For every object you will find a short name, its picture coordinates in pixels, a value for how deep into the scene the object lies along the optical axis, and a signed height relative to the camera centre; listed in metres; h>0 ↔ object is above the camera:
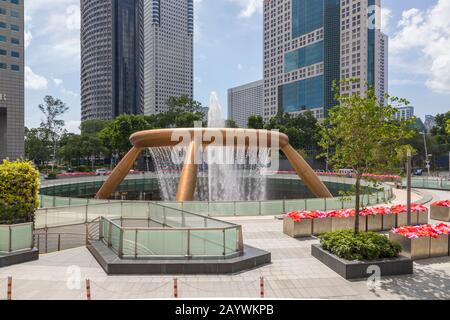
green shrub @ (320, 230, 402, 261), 8.70 -2.19
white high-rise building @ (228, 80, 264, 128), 187.57 +34.89
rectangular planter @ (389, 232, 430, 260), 10.02 -2.48
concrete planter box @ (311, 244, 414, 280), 8.34 -2.60
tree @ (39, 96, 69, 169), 73.94 +8.45
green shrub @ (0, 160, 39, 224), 12.20 -1.21
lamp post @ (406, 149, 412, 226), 12.10 -0.63
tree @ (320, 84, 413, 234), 9.33 +0.74
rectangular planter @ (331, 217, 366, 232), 13.62 -2.48
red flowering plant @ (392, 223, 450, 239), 10.14 -2.10
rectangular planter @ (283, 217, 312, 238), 13.05 -2.56
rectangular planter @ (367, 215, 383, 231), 13.98 -2.50
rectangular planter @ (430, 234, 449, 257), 10.32 -2.54
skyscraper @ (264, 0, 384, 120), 106.31 +36.63
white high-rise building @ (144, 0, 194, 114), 188.62 +55.46
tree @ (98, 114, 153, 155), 65.06 +5.86
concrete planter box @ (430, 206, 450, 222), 16.56 -2.50
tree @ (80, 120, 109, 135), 110.99 +10.65
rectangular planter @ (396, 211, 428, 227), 14.76 -2.49
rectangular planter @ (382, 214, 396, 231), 14.41 -2.51
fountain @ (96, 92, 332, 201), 19.73 +0.57
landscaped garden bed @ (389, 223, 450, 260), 10.05 -2.33
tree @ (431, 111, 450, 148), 74.31 +6.72
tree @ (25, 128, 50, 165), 72.09 +2.81
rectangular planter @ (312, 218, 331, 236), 13.31 -2.51
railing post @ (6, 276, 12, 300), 6.89 -2.65
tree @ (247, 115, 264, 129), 71.62 +7.94
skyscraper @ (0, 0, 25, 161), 63.06 +14.28
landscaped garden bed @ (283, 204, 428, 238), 13.16 -2.37
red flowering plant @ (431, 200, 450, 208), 16.84 -2.05
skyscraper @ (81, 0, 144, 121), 147.75 +44.44
